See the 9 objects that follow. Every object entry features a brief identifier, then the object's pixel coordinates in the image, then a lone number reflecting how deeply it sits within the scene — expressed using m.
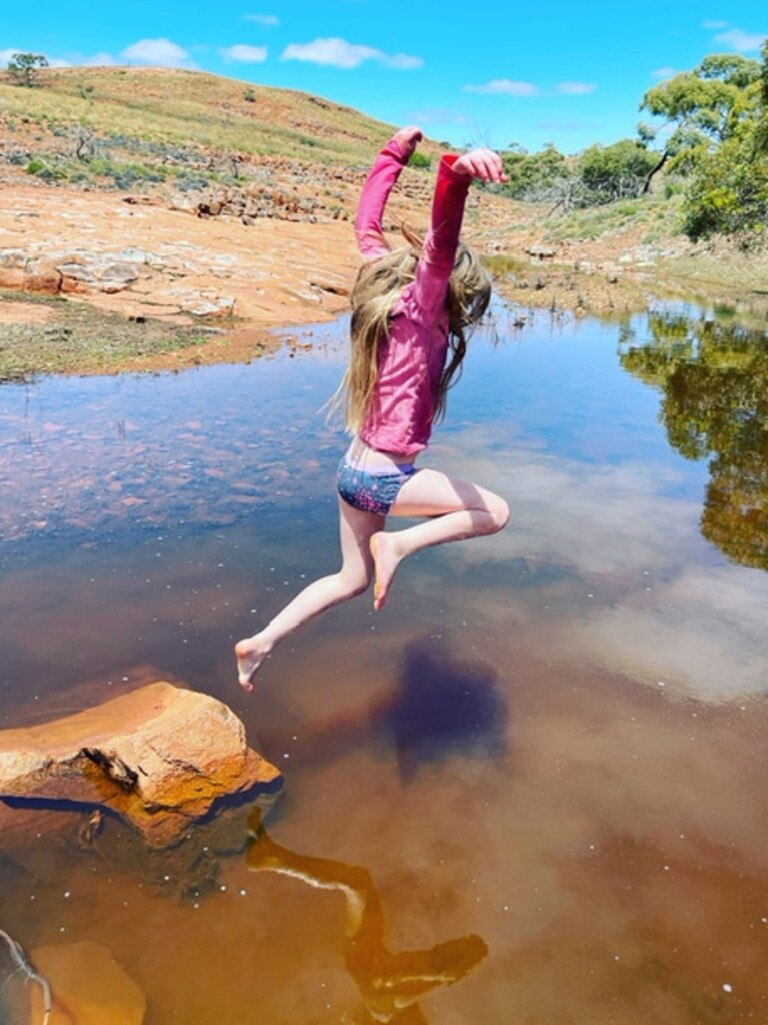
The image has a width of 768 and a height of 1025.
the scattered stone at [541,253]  31.91
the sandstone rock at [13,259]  12.93
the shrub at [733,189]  18.61
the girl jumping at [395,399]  2.59
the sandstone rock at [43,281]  12.59
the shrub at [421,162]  64.06
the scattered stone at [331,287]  15.74
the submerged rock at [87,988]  1.96
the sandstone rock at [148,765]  2.66
